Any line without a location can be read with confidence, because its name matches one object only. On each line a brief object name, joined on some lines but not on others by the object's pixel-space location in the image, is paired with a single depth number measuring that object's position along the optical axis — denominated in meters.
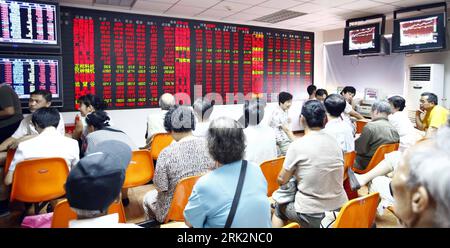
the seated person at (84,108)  3.71
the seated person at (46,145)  2.36
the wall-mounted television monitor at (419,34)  4.34
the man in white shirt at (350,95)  5.29
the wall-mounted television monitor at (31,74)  4.00
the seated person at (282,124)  3.42
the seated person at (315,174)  1.87
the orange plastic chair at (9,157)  2.62
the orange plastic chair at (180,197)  1.88
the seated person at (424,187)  0.71
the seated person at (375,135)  3.13
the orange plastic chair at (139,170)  2.81
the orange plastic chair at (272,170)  2.41
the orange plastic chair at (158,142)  3.35
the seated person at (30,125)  2.83
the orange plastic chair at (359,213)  1.46
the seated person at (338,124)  2.70
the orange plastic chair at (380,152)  2.94
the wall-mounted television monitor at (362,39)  5.14
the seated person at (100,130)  2.64
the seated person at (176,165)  1.99
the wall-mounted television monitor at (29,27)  3.74
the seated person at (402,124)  3.41
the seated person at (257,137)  2.66
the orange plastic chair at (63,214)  1.57
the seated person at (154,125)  3.71
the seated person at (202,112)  3.17
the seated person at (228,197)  1.30
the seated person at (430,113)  3.91
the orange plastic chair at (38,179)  2.29
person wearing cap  1.07
